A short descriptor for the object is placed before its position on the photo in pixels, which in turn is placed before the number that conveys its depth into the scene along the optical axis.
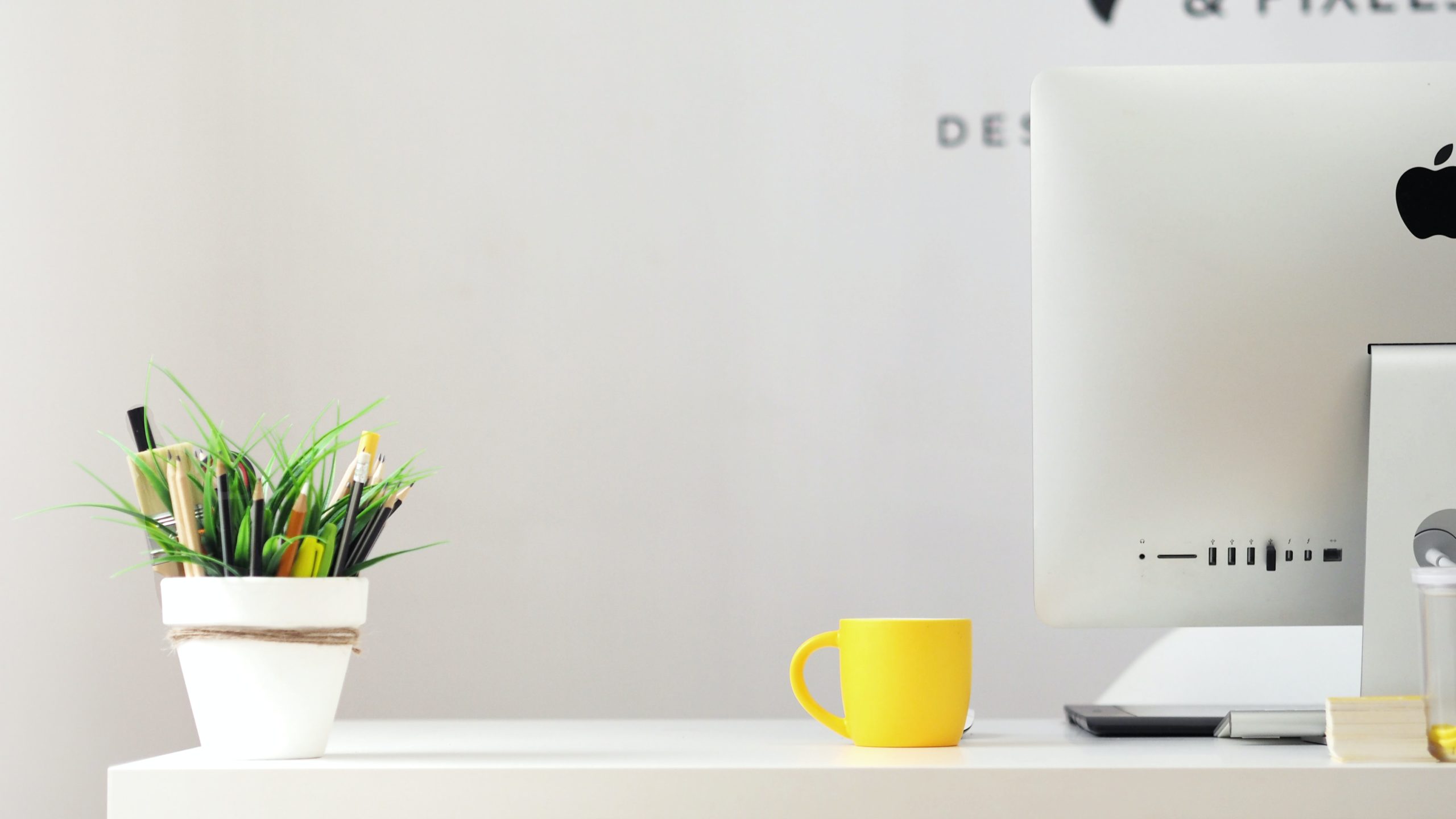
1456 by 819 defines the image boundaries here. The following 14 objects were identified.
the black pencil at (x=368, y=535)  1.71
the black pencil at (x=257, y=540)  1.67
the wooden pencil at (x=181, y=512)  1.68
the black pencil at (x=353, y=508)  1.70
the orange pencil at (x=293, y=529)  1.69
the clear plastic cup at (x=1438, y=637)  1.64
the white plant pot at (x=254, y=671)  1.66
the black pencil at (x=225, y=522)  1.67
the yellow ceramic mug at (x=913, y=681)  1.73
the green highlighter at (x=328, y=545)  1.70
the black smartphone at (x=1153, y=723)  1.84
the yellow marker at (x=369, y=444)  1.70
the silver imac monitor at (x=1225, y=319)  1.84
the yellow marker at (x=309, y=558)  1.69
